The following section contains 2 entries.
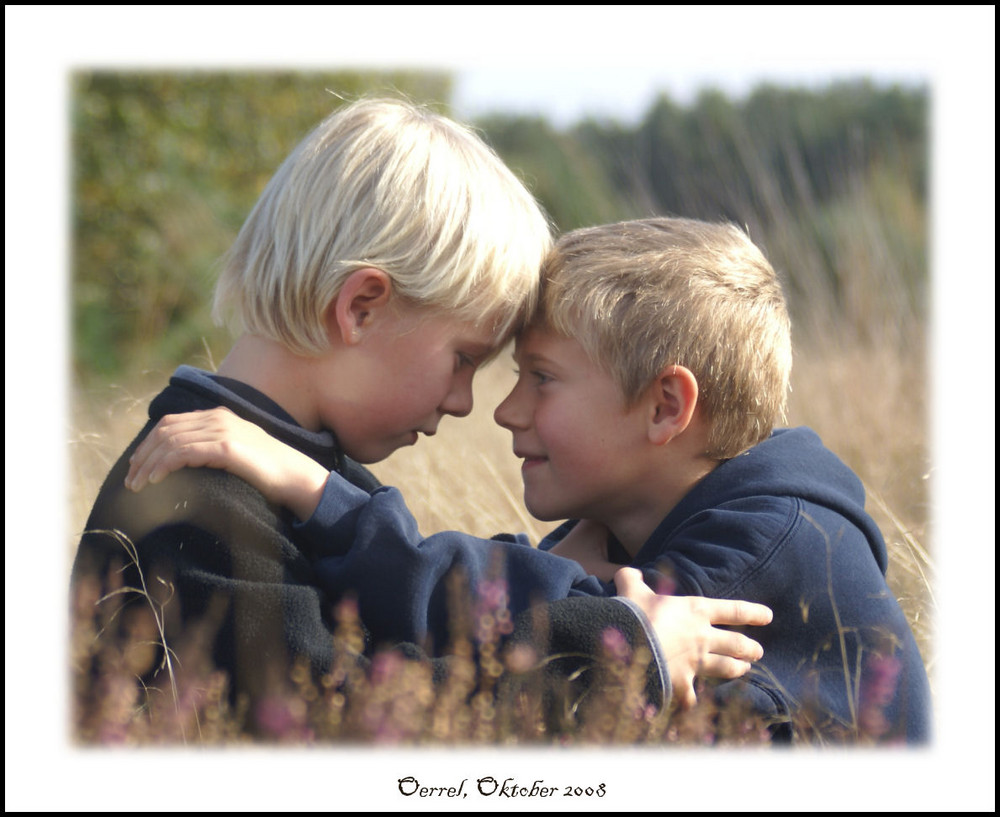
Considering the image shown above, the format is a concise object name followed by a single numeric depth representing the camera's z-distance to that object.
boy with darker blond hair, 2.90
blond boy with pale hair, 2.84
